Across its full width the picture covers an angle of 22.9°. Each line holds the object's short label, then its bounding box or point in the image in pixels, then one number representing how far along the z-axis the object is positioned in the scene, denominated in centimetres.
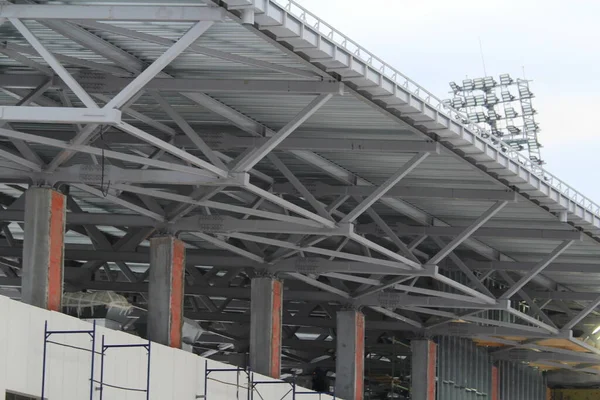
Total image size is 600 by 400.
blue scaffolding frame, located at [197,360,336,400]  4509
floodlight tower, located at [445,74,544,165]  10712
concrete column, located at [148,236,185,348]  4634
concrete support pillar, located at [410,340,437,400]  6712
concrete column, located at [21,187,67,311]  3944
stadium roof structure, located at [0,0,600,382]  3444
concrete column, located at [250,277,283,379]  5303
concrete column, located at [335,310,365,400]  6038
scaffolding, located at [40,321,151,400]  3425
